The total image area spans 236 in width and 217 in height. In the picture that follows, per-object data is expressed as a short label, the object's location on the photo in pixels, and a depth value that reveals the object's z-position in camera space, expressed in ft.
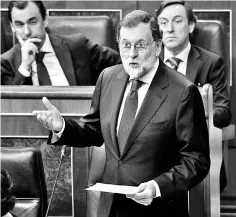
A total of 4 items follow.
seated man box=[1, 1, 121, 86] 46.42
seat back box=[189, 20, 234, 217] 42.92
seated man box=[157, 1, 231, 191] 46.25
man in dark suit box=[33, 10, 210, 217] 41.19
